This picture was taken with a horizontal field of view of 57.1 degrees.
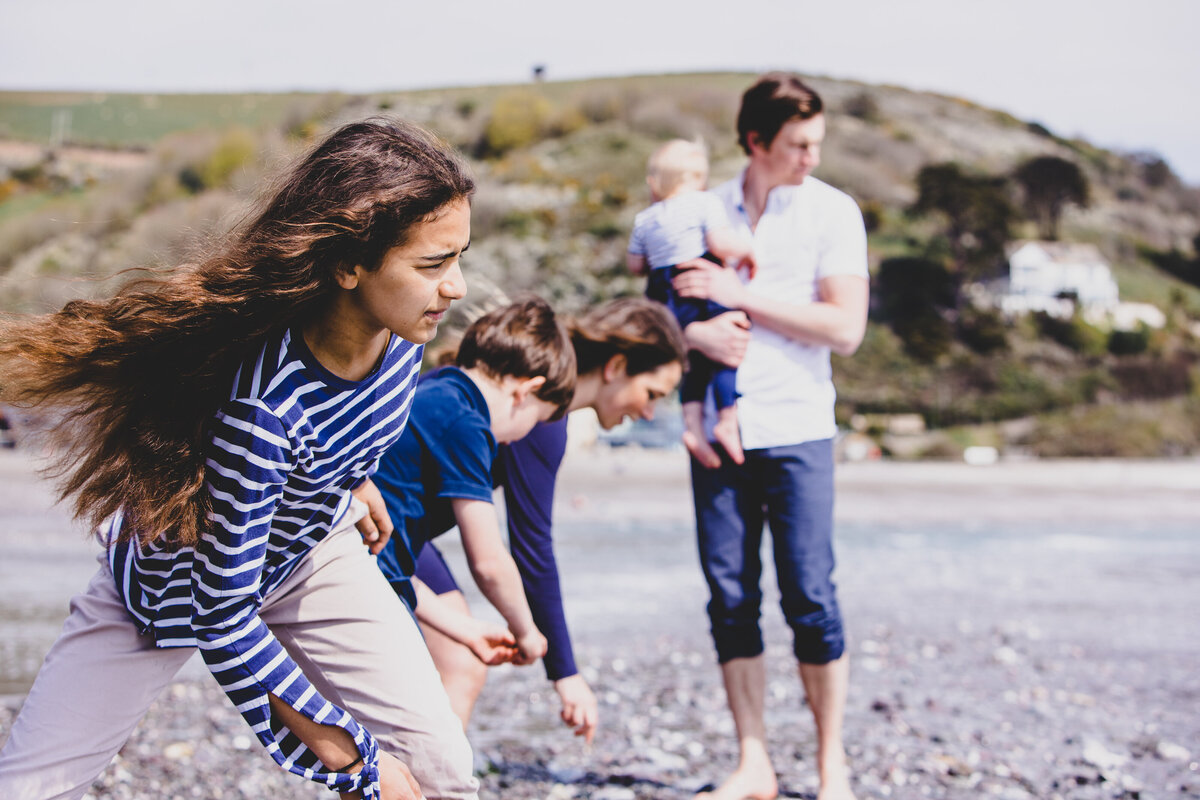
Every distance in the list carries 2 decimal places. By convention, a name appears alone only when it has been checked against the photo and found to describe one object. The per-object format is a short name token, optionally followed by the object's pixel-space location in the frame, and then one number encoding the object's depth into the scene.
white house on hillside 41.25
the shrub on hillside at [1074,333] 38.16
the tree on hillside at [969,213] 41.53
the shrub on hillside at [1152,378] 34.41
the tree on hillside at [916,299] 37.03
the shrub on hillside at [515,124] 54.53
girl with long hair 2.15
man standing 3.92
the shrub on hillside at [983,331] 37.12
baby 3.99
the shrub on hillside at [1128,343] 38.28
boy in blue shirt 2.96
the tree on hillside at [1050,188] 54.25
